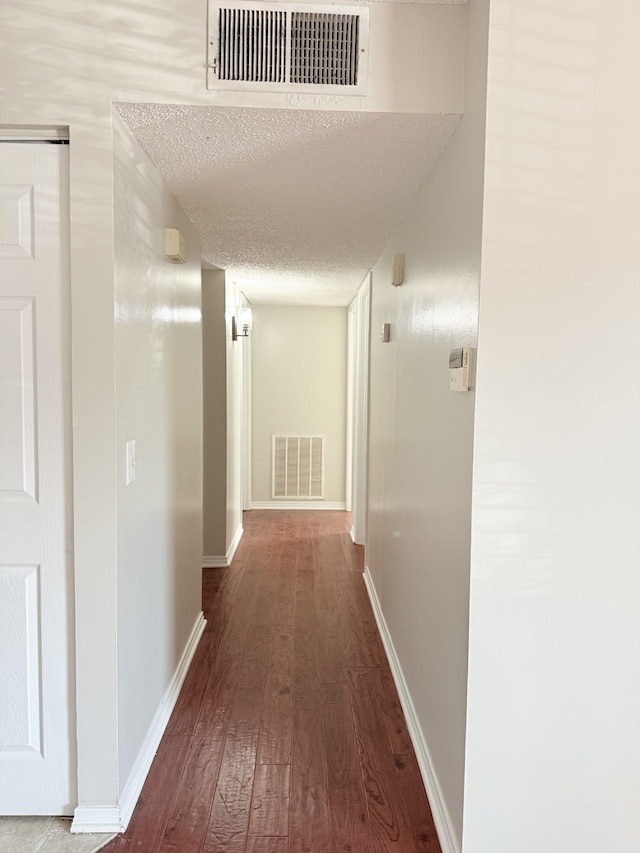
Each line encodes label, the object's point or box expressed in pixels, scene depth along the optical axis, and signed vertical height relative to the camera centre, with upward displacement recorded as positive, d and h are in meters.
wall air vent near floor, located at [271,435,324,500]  6.07 -0.80
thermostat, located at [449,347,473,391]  1.49 +0.07
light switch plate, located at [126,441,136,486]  1.78 -0.23
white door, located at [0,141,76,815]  1.65 -0.29
